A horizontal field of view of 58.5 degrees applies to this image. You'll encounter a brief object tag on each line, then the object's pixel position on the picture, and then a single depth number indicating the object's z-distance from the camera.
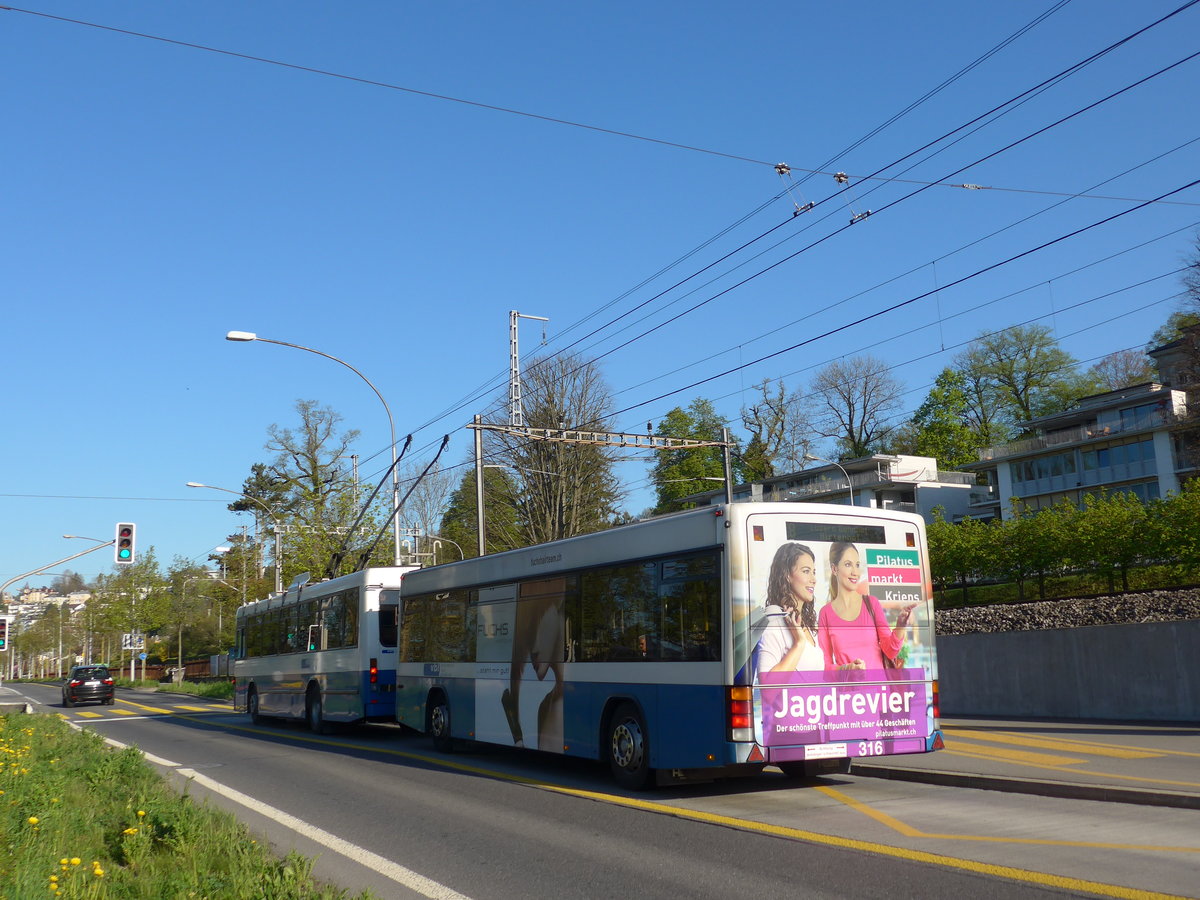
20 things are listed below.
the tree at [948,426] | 78.69
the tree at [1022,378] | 76.38
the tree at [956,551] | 38.25
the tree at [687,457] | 79.69
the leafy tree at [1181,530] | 28.69
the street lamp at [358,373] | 25.09
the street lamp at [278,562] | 44.66
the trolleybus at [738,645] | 10.77
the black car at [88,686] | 44.53
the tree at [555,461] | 47.88
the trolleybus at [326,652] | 20.98
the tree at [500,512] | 48.81
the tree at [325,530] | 40.44
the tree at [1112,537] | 31.92
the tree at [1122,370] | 76.69
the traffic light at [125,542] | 33.32
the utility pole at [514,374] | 37.85
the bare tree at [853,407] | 74.94
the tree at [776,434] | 70.94
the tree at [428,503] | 71.06
